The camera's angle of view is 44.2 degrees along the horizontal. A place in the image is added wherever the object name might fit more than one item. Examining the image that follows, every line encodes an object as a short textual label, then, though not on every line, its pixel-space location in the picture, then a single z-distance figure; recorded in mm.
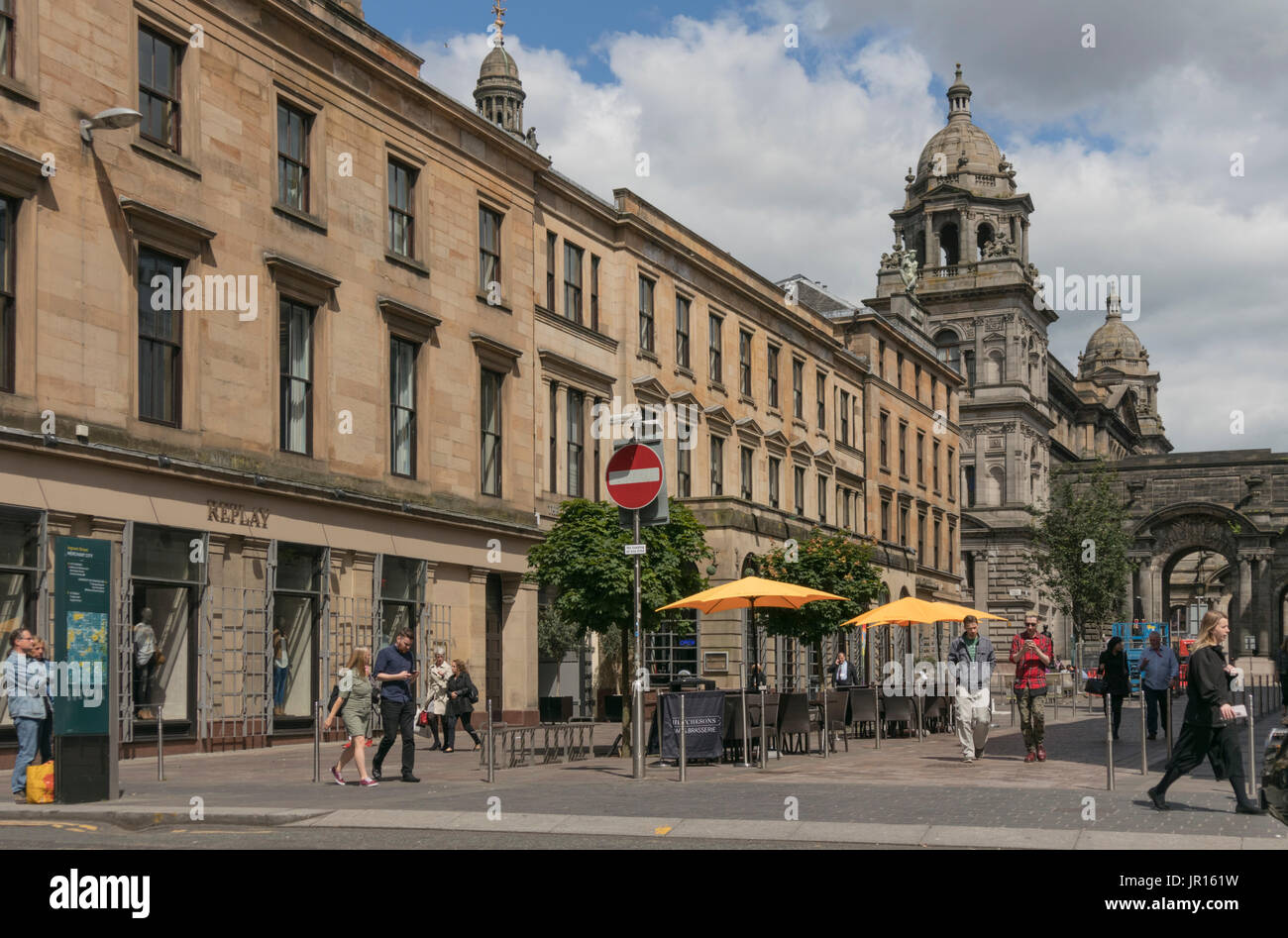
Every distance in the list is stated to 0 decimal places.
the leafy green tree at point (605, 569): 24312
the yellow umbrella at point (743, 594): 24969
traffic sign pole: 17558
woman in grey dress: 17953
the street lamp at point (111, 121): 23156
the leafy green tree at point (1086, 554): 66188
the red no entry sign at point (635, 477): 18188
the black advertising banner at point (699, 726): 21094
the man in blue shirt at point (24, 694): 17281
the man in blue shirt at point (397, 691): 18203
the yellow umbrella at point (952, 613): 30209
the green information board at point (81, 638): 15820
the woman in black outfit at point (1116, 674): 25875
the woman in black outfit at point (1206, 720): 14750
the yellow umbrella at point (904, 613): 31094
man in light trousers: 22750
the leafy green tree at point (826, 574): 34906
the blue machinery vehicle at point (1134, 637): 67188
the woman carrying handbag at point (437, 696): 27266
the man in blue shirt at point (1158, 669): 24500
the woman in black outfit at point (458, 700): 26484
